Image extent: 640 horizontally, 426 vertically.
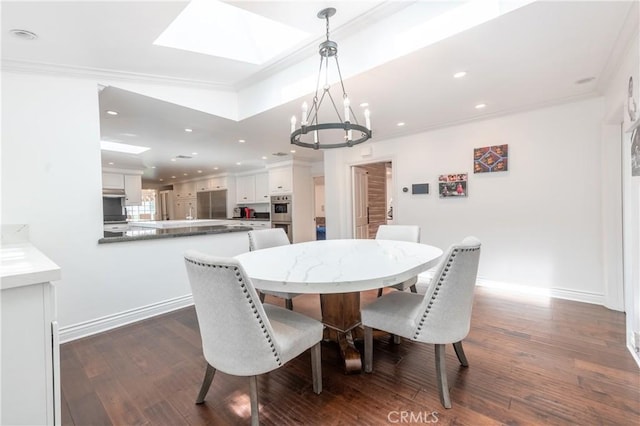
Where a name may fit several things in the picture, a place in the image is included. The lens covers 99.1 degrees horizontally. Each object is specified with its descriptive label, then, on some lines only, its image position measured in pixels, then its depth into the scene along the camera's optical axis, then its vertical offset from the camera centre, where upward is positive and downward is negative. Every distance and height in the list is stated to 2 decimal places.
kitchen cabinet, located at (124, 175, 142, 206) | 6.96 +0.63
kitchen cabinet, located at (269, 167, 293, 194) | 6.29 +0.73
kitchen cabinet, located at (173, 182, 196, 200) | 9.24 +0.81
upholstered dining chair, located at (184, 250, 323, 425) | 1.13 -0.50
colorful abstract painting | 3.34 +0.59
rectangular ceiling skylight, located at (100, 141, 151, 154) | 4.73 +1.21
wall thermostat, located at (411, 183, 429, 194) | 3.99 +0.29
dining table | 1.30 -0.33
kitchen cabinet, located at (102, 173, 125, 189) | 6.68 +0.85
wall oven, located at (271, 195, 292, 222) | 6.33 +0.07
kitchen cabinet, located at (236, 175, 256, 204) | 7.64 +0.66
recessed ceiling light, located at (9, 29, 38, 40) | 1.81 +1.24
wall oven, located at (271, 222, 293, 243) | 6.26 -0.38
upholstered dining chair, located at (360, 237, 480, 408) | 1.39 -0.56
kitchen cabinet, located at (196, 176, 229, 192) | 8.03 +0.89
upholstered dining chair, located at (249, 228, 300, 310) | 2.62 -0.28
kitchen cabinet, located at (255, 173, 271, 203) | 7.29 +0.64
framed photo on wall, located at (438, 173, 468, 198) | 3.67 +0.30
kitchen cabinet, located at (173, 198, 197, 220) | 9.19 +0.17
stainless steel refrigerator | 8.02 +0.25
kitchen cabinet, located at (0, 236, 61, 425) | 0.91 -0.45
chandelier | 1.81 +0.61
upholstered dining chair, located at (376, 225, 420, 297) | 2.82 -0.27
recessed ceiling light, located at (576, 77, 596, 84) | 2.42 +1.12
